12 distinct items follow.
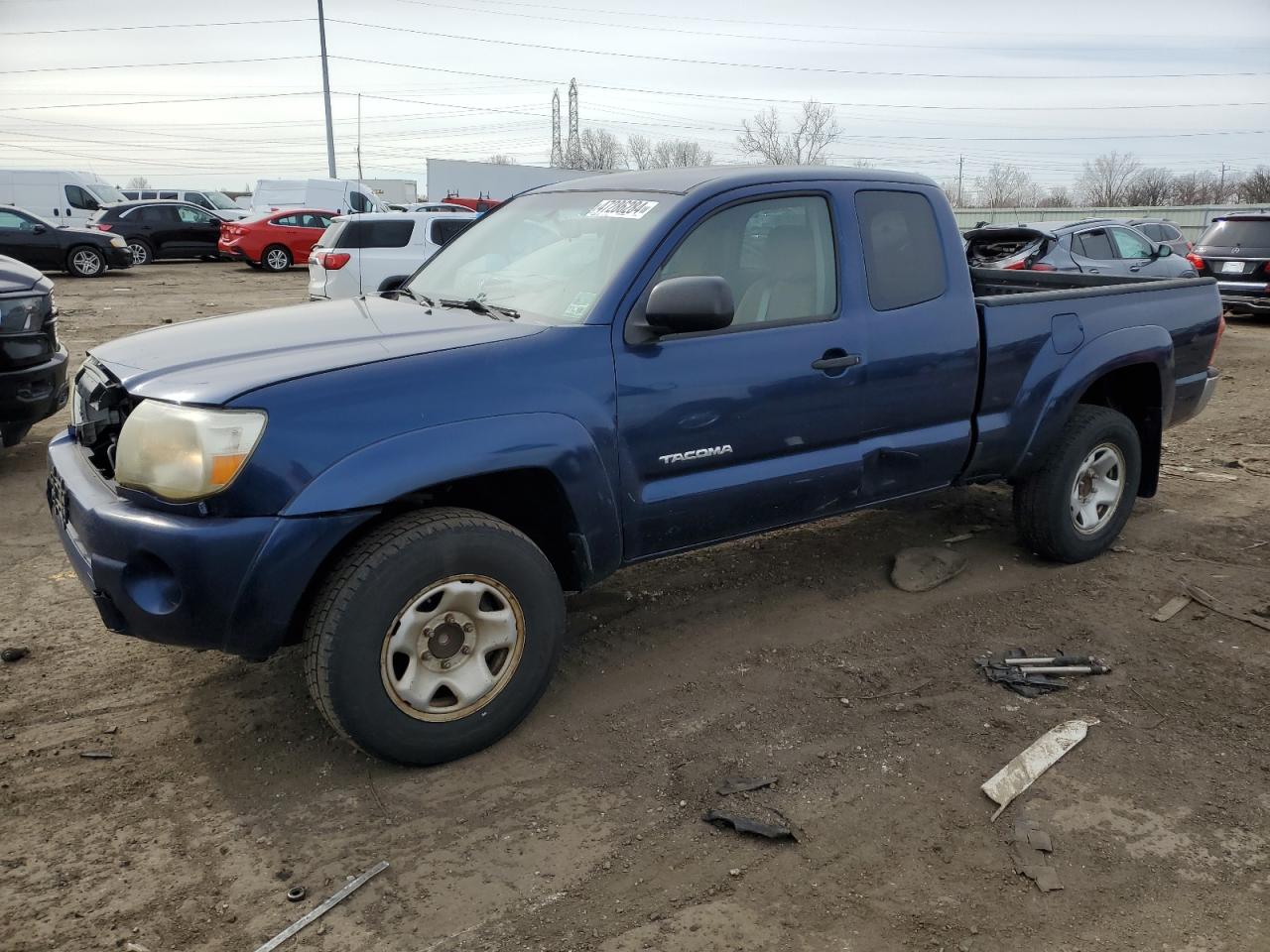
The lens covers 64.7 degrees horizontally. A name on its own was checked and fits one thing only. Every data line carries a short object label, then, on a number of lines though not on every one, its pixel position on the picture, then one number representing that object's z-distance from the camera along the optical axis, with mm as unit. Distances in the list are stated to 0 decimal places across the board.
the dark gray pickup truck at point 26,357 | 5984
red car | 24234
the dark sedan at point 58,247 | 21234
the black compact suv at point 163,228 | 25359
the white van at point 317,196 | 30858
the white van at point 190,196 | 36188
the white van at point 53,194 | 27688
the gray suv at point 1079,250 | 11141
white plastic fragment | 3100
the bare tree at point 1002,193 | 65438
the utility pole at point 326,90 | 43494
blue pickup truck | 2879
